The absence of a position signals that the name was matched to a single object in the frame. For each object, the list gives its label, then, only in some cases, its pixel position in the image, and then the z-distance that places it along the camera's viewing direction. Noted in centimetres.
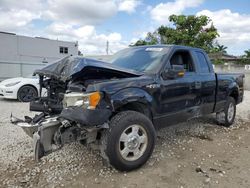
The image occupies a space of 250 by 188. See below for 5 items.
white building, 1895
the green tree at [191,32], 1556
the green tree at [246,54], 2515
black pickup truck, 251
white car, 712
